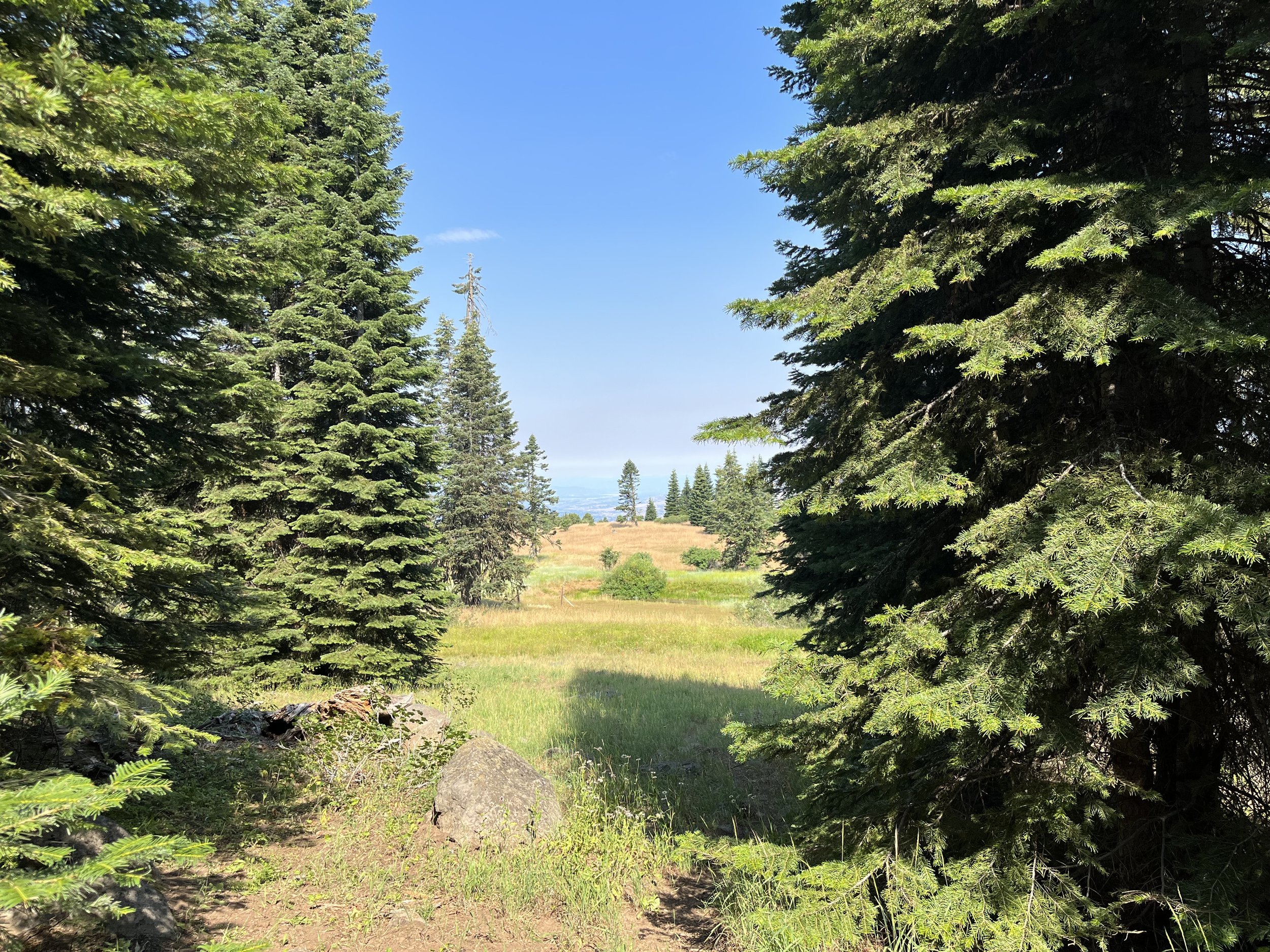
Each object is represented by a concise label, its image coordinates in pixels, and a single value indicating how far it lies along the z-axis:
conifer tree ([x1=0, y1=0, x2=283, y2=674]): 3.77
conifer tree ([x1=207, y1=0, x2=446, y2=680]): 13.30
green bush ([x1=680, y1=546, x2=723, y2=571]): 64.44
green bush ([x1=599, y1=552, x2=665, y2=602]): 44.50
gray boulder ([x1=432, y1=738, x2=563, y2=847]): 6.34
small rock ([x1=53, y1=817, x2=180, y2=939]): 3.93
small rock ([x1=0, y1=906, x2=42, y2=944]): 3.46
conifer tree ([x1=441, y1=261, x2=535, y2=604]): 32.72
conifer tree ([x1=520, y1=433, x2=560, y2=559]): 42.91
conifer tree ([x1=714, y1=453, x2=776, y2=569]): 58.38
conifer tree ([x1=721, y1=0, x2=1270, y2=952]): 3.19
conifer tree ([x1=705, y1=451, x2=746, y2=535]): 62.53
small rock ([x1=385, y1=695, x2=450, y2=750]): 8.62
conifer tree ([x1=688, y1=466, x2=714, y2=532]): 86.13
